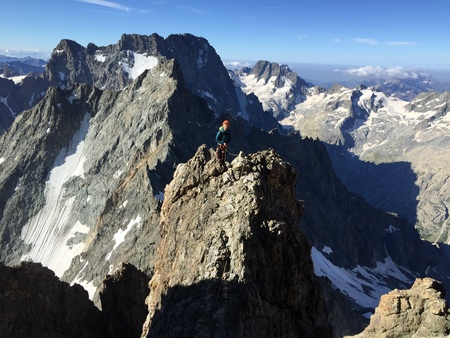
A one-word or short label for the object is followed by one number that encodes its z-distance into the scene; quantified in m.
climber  24.19
